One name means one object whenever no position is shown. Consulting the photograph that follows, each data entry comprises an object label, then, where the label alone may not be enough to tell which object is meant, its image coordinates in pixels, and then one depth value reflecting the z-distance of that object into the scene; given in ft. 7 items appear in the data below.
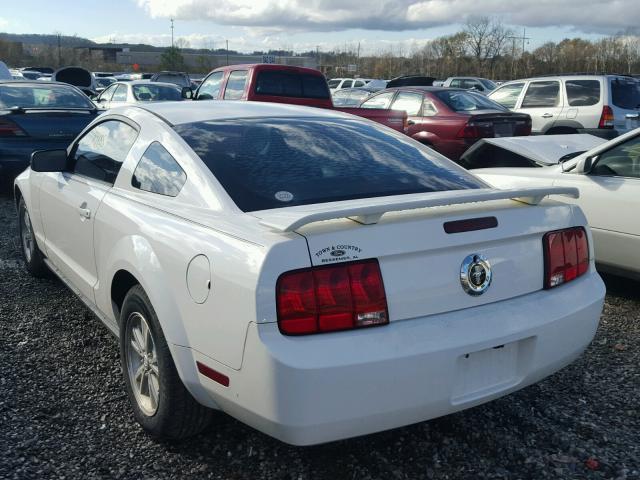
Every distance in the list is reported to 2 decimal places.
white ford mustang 7.49
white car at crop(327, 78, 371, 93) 107.86
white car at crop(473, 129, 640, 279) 15.40
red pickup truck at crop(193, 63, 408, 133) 33.86
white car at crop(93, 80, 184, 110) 47.73
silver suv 35.53
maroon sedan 33.68
